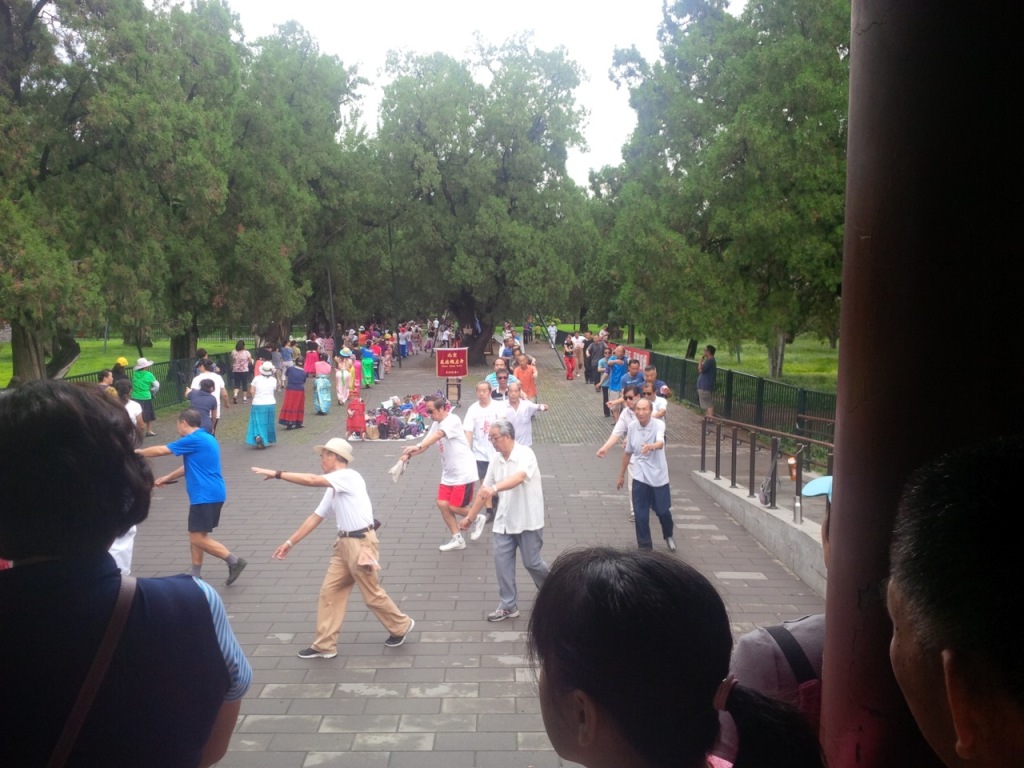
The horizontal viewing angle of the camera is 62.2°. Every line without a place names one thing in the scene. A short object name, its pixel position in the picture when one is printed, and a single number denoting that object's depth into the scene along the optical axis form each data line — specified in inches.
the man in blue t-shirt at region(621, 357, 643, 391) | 599.5
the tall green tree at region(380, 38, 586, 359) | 1457.9
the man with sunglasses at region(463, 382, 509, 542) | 430.9
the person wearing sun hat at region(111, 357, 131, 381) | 635.5
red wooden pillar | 54.4
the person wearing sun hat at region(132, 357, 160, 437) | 663.1
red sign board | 878.4
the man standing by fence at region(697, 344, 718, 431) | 778.2
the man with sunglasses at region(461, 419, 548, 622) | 280.4
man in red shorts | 374.9
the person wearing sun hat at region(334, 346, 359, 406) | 906.7
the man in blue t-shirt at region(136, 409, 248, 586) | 307.1
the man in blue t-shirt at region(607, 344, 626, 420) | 798.5
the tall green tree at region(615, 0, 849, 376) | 677.3
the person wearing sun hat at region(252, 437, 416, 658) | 249.8
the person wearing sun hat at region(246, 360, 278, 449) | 642.2
